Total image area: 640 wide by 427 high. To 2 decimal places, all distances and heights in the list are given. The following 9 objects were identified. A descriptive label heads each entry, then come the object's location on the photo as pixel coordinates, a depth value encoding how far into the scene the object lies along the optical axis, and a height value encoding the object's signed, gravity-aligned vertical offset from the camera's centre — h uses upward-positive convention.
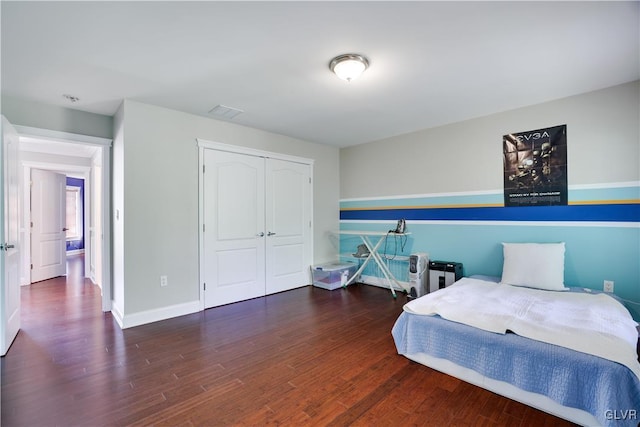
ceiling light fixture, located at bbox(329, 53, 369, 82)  2.33 +1.21
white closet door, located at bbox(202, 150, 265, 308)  3.81 -0.19
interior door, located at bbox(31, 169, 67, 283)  5.30 -0.19
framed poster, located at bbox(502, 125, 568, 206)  3.23 +0.51
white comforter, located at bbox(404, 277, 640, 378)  1.77 -0.79
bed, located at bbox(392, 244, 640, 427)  1.61 -0.88
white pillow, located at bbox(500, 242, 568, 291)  2.97 -0.58
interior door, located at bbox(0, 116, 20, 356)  2.53 -0.23
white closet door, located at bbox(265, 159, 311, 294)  4.48 -0.18
